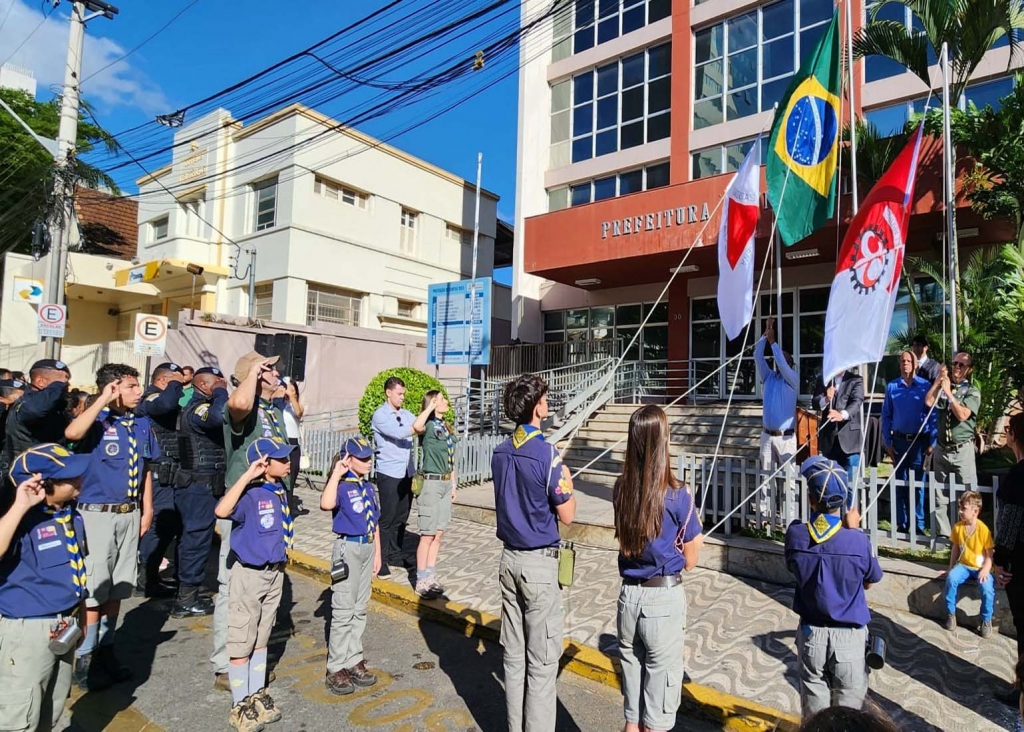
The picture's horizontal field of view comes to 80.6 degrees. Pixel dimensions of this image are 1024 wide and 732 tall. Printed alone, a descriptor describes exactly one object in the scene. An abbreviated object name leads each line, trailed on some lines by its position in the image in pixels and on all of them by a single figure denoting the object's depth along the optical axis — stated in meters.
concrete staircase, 10.88
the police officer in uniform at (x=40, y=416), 3.70
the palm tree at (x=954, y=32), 8.28
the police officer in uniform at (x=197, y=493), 5.21
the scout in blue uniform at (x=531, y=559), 3.15
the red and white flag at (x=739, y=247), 5.80
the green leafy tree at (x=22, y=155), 22.02
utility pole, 11.95
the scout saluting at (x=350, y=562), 3.87
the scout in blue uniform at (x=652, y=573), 2.89
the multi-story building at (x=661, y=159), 13.03
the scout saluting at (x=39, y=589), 2.48
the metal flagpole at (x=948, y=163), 5.98
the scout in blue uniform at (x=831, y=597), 2.83
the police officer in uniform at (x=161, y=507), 5.66
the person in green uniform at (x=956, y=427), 5.57
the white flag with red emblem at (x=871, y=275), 4.95
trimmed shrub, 11.70
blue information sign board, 12.73
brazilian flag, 6.12
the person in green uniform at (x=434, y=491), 5.68
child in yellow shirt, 4.56
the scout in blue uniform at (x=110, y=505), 3.94
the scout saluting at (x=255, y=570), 3.41
